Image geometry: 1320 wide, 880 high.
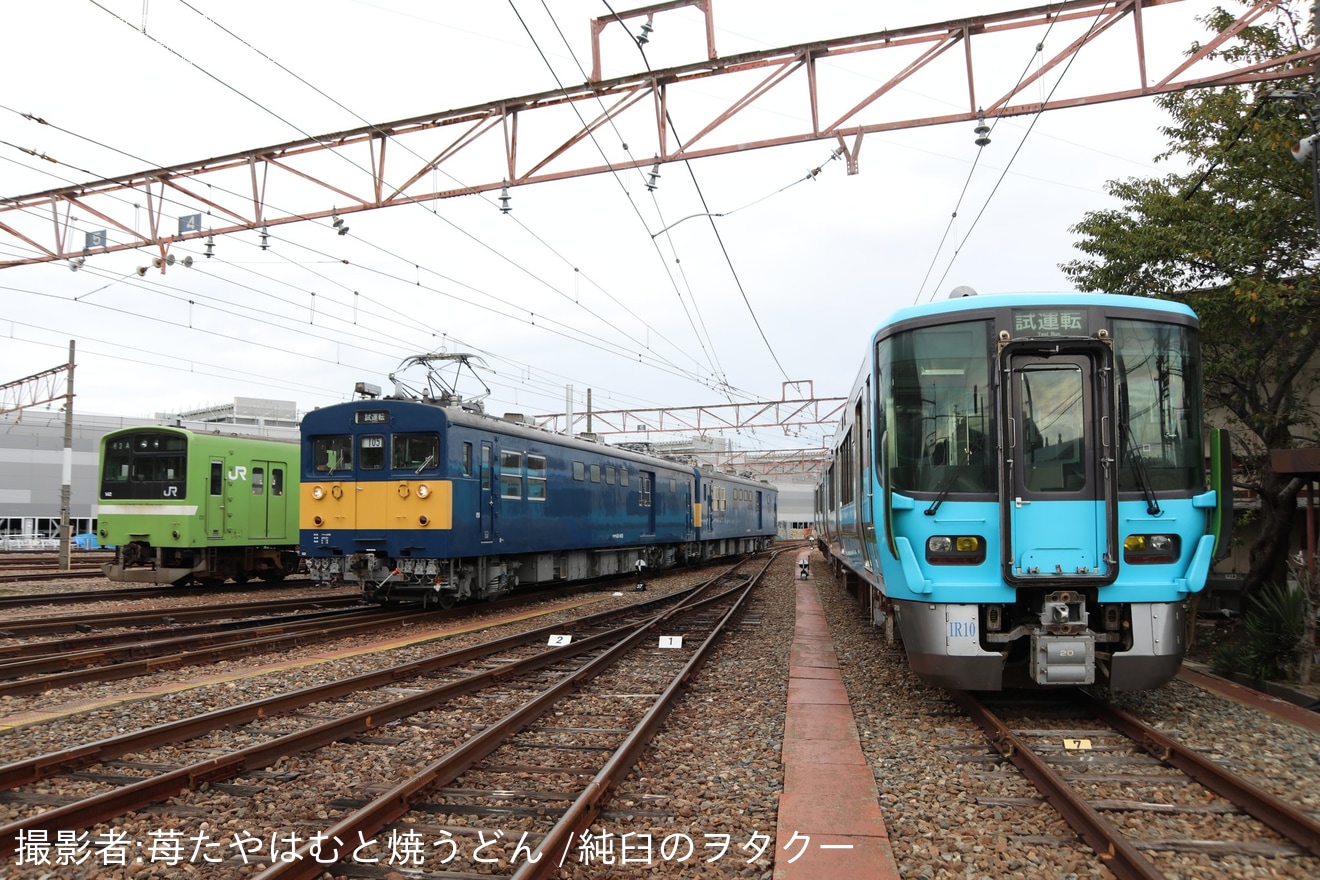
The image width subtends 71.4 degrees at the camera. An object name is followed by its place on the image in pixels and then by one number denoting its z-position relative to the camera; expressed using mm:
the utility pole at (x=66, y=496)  20219
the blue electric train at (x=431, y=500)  12430
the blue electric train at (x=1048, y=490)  6059
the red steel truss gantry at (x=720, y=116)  8234
